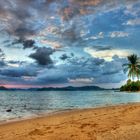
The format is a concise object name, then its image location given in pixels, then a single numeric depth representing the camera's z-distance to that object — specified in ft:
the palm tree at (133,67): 154.03
